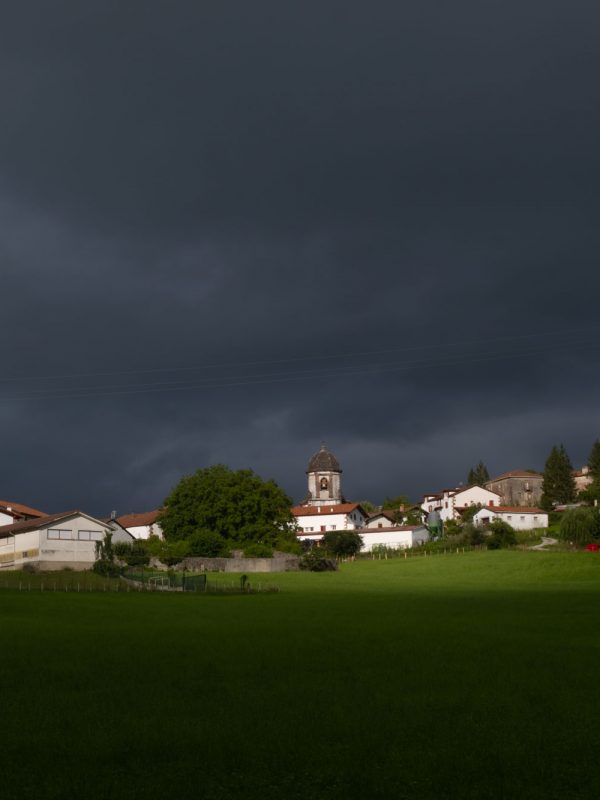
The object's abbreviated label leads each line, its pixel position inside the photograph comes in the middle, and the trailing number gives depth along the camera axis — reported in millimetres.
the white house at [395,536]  166875
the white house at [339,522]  197125
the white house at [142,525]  185500
